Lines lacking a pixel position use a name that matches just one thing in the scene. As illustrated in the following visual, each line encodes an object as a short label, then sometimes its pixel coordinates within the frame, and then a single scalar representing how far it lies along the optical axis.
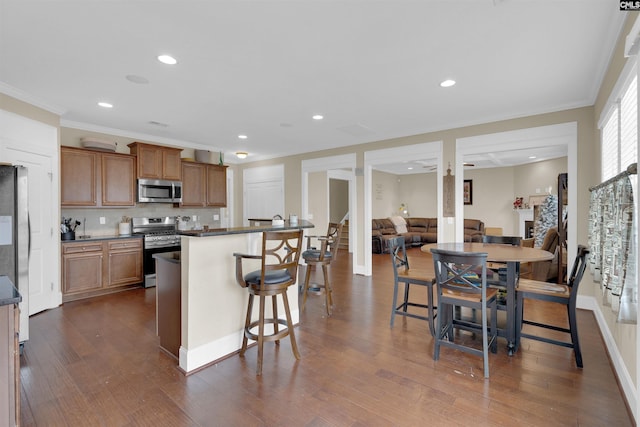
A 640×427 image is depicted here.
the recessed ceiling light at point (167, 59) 2.71
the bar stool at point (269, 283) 2.36
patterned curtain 1.67
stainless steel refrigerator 2.63
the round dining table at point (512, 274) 2.56
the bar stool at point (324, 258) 3.63
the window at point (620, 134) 2.13
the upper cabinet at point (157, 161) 5.13
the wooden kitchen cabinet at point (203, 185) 5.88
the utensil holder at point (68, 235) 4.32
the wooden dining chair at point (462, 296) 2.35
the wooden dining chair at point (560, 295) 2.45
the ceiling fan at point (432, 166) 9.29
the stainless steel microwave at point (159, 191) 5.16
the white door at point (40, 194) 3.47
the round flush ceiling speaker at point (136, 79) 3.08
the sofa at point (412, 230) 8.74
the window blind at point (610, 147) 2.67
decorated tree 6.21
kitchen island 2.40
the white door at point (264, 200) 7.34
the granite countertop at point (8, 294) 1.33
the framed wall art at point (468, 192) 10.22
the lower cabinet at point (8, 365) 1.37
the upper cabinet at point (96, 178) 4.39
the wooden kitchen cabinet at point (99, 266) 4.23
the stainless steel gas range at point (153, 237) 4.98
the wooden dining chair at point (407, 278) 2.97
